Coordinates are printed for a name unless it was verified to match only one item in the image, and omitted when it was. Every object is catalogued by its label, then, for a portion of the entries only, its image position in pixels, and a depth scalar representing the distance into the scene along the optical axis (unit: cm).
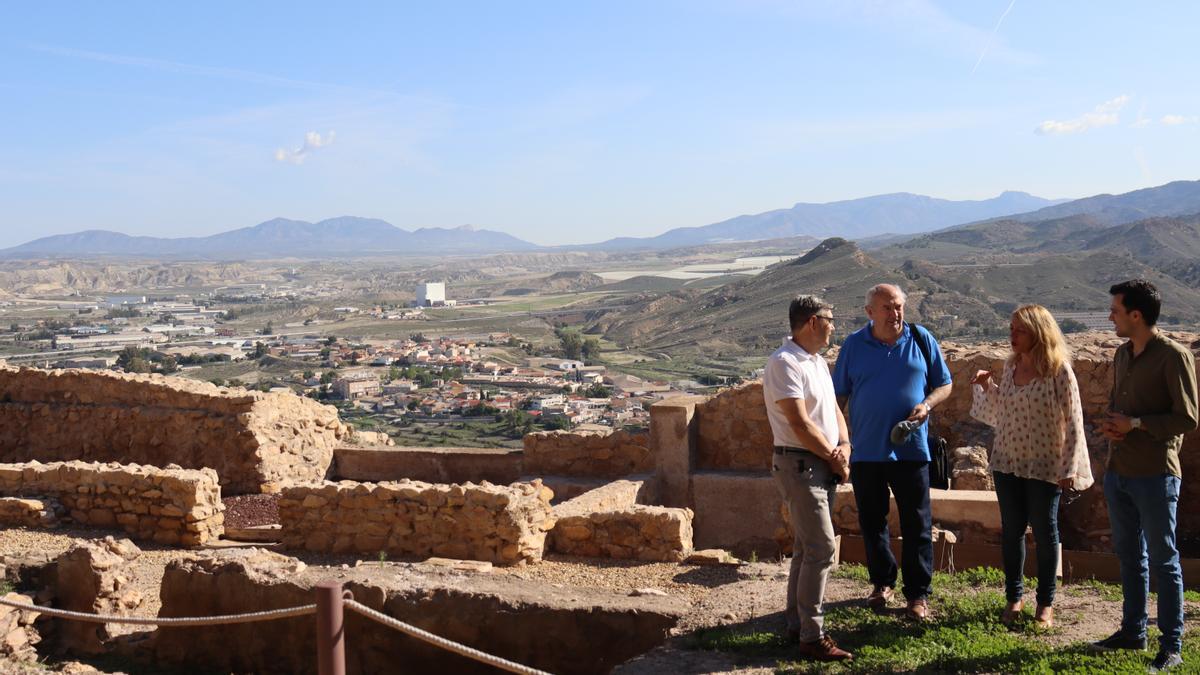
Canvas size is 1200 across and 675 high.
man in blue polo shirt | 573
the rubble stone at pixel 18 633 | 710
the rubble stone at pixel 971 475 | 931
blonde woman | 545
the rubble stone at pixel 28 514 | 1006
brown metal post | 450
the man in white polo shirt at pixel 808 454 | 531
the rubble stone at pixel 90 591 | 749
